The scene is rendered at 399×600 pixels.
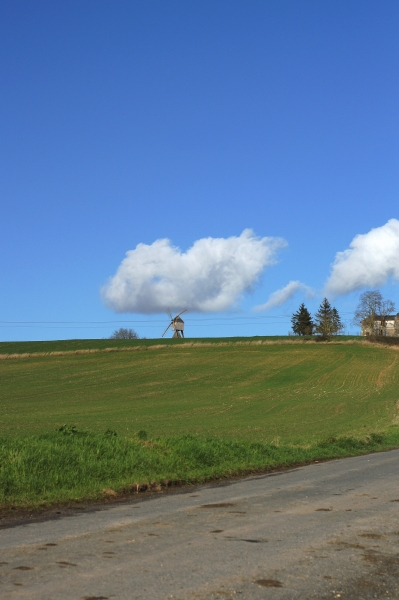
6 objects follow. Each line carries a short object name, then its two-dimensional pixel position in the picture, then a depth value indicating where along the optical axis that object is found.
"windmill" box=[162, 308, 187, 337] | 138.25
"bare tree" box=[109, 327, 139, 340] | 183.10
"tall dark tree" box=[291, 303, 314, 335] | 146.00
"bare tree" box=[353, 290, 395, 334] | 137.38
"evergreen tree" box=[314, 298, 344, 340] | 131.15
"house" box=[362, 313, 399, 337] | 135.27
